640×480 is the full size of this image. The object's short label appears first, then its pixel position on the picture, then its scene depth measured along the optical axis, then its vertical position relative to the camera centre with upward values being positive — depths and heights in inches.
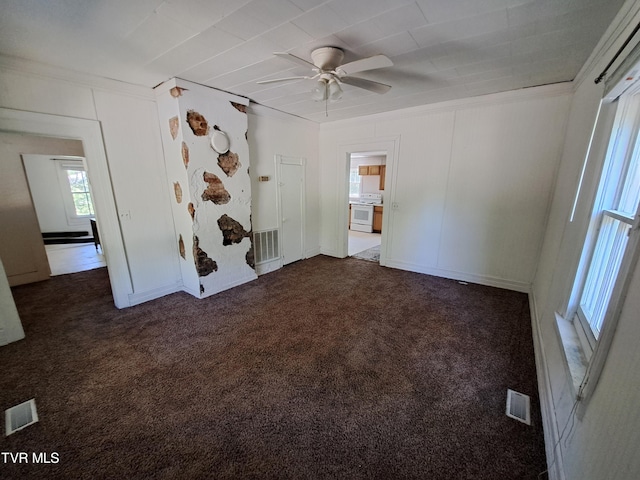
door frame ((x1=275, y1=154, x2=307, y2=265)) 157.5 -4.0
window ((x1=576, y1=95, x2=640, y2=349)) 50.2 -5.9
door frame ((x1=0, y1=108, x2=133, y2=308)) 87.7 +5.3
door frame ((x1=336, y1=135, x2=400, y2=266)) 153.8 -0.3
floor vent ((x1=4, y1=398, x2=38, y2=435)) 58.3 -56.2
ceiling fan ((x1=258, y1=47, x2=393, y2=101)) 69.5 +33.6
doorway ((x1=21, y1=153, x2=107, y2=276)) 233.6 -21.6
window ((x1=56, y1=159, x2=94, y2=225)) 254.5 -9.8
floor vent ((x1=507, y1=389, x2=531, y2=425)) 60.6 -55.6
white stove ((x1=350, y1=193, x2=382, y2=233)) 274.4 -31.7
